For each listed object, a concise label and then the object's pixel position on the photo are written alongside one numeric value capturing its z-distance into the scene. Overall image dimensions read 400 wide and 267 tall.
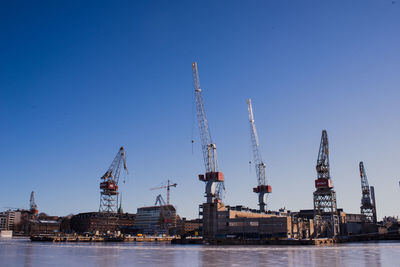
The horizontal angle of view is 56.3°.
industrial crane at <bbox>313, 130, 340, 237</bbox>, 164.00
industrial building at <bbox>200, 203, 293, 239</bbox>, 154.00
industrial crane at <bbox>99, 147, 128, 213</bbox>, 182.52
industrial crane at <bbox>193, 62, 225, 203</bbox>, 157.75
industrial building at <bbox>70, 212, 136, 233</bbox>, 191.62
